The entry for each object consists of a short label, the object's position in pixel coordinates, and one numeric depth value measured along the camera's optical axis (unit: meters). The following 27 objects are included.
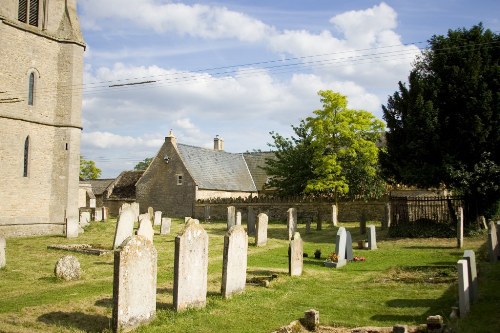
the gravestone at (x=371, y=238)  19.88
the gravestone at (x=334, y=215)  33.62
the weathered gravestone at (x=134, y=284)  8.38
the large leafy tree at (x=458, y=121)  22.25
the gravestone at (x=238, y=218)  27.28
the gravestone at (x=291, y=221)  26.00
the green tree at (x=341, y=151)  34.91
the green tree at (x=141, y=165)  111.38
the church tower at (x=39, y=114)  26.03
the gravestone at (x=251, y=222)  28.56
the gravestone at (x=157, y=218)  32.97
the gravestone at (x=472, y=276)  9.20
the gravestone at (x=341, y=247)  16.02
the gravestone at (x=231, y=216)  29.89
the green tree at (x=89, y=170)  89.38
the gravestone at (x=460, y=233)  19.39
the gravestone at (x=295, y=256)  13.71
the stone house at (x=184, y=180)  43.44
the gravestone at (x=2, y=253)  15.27
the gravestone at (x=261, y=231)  21.98
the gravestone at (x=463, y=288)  8.44
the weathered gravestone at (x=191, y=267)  9.61
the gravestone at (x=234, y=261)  10.97
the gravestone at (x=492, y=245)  14.14
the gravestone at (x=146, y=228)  17.57
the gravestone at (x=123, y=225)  18.94
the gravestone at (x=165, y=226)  26.75
